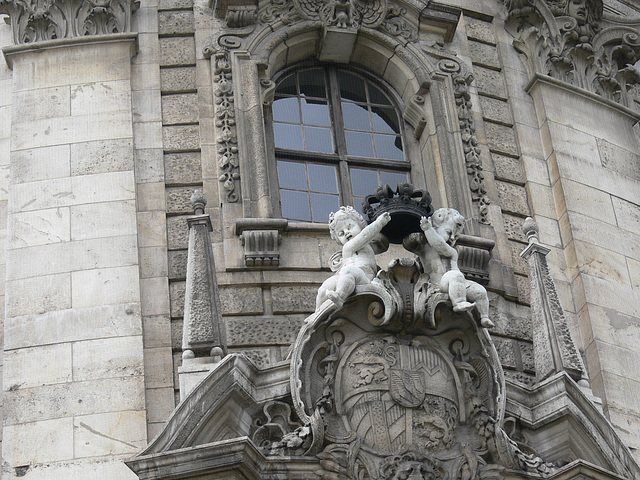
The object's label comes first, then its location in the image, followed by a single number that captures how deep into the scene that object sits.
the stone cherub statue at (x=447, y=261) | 14.59
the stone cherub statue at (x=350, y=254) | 14.41
